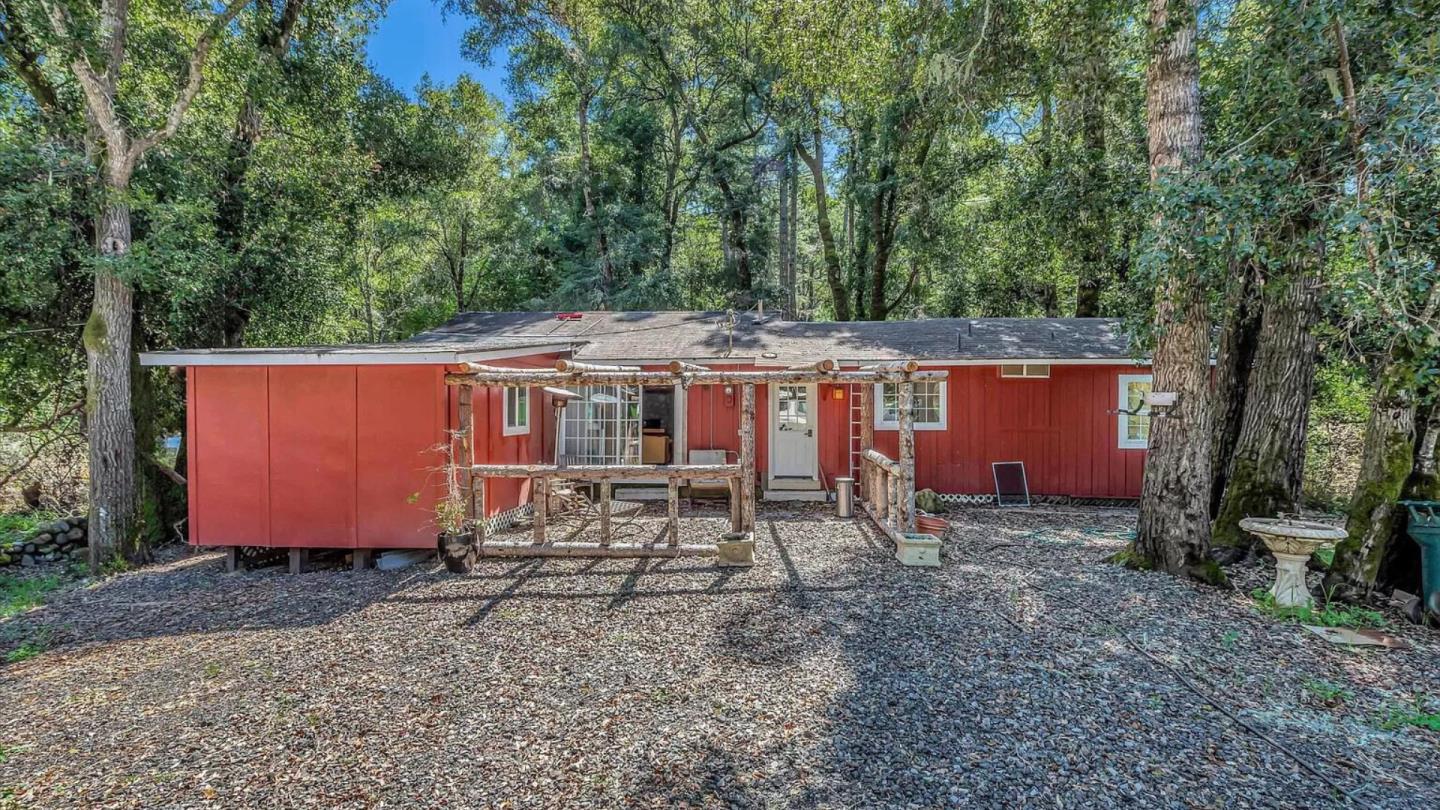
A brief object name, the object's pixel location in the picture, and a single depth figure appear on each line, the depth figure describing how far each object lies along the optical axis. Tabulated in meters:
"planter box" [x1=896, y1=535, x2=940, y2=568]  6.16
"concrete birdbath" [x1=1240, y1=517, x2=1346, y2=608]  4.82
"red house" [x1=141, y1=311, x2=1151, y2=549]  6.39
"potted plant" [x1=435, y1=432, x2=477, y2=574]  6.00
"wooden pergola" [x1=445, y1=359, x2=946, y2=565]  6.11
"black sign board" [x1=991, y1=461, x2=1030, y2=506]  9.63
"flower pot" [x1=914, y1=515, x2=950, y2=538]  7.07
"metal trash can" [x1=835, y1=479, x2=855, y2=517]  8.50
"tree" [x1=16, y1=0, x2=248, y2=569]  6.32
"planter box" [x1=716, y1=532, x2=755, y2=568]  6.14
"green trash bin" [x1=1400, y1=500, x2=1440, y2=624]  4.57
